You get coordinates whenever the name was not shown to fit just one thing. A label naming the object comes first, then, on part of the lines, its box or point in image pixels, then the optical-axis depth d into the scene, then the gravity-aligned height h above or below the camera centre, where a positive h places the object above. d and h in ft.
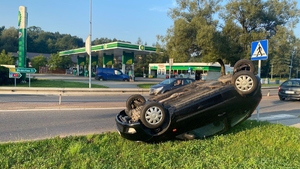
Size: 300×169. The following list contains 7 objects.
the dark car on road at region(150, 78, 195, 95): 51.90 -2.36
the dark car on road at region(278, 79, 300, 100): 49.19 -2.97
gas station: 113.44 +12.11
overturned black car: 14.87 -2.43
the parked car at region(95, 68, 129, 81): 112.68 -0.39
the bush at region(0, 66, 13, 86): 63.82 -1.13
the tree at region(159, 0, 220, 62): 71.61 +12.98
